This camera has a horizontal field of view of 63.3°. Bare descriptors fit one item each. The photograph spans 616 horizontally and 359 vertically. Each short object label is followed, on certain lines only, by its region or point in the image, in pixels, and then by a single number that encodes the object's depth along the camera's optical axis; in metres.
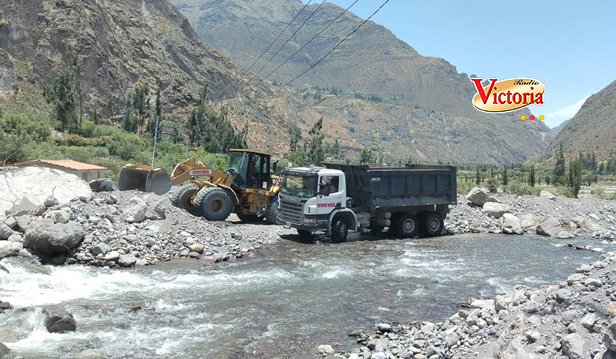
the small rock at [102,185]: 17.25
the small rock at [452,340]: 7.02
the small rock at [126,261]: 12.55
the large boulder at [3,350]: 6.93
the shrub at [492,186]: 37.46
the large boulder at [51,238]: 12.18
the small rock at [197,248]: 14.08
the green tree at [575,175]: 40.19
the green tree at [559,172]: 59.87
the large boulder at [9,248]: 11.86
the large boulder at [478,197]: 23.62
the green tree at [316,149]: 55.97
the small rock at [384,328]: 8.50
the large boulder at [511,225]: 21.08
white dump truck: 16.09
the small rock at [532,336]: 5.84
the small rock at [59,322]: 7.97
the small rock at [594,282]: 6.21
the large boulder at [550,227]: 20.83
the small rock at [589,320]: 5.56
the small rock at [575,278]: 6.72
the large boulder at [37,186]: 14.56
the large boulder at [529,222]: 21.84
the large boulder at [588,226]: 21.44
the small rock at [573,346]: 5.27
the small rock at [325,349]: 7.70
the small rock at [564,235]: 20.42
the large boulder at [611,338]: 4.82
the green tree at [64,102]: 45.46
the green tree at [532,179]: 46.80
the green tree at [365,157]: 54.45
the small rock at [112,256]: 12.56
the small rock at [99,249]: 12.62
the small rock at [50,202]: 14.42
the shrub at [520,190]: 36.94
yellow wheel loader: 16.92
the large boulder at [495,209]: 22.67
